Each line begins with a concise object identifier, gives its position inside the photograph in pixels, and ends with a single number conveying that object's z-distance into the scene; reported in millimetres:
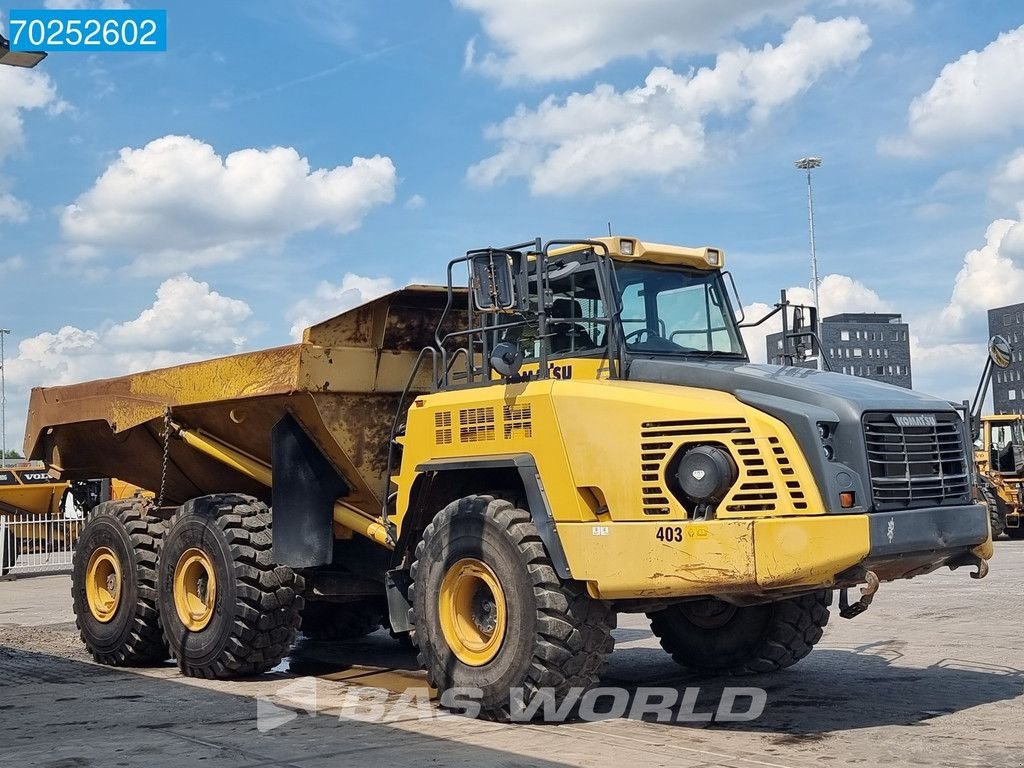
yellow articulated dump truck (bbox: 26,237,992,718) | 7016
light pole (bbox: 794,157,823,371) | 41375
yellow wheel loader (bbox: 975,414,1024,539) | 24562
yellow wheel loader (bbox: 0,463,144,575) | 22969
